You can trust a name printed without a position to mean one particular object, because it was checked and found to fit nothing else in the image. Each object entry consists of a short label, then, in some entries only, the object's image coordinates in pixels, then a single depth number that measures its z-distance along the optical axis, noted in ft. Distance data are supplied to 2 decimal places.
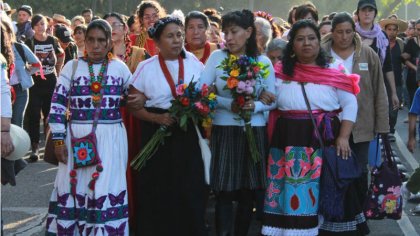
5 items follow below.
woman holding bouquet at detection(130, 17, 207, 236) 36.14
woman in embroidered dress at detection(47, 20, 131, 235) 35.18
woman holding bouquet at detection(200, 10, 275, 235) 36.14
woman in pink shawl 36.38
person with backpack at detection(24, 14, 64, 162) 66.31
